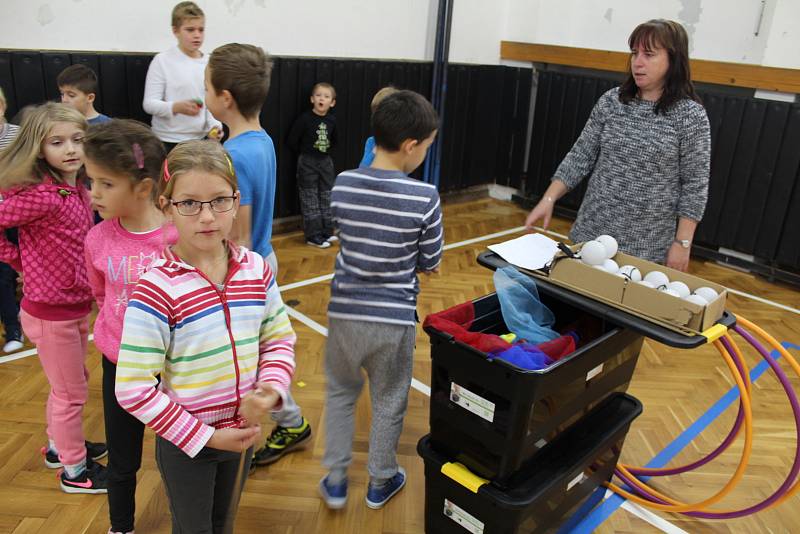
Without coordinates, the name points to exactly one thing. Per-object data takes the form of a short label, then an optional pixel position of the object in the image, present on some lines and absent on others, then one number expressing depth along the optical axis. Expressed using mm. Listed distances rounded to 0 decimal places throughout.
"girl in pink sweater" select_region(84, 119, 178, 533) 1729
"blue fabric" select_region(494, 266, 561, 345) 2025
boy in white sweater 4090
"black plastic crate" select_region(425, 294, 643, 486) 1782
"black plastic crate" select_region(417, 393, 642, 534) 1923
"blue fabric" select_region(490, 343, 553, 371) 1766
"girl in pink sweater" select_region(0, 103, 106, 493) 2021
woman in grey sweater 2418
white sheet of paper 2162
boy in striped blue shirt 1942
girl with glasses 1334
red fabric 1840
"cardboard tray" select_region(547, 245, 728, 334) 1761
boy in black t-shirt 5105
